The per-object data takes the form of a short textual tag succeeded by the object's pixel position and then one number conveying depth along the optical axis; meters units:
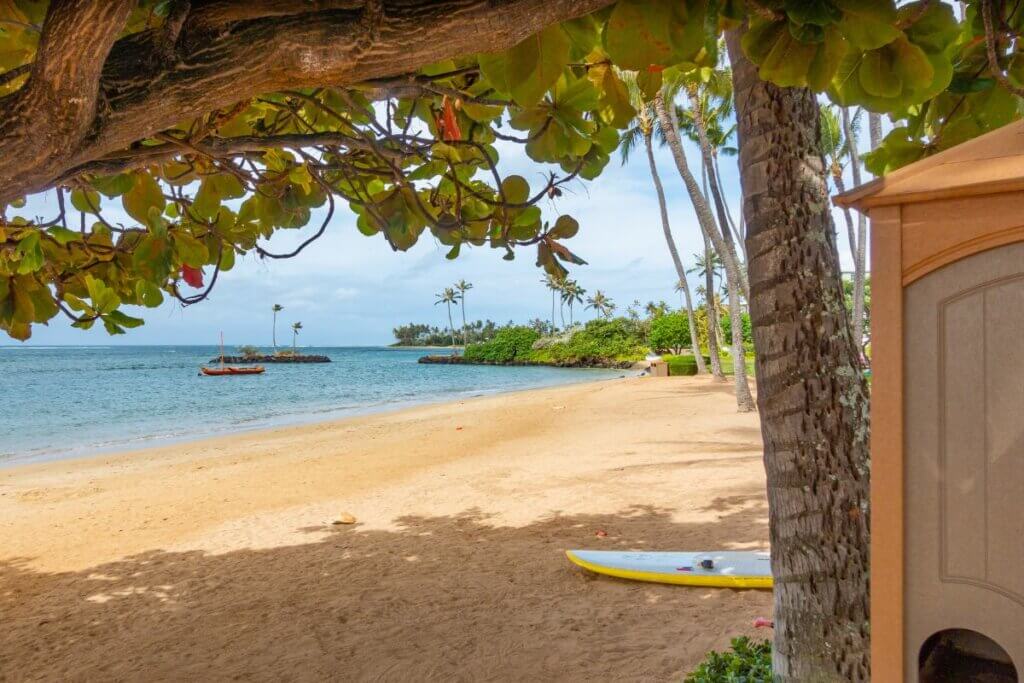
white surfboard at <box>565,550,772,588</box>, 4.29
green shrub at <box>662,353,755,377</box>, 29.23
